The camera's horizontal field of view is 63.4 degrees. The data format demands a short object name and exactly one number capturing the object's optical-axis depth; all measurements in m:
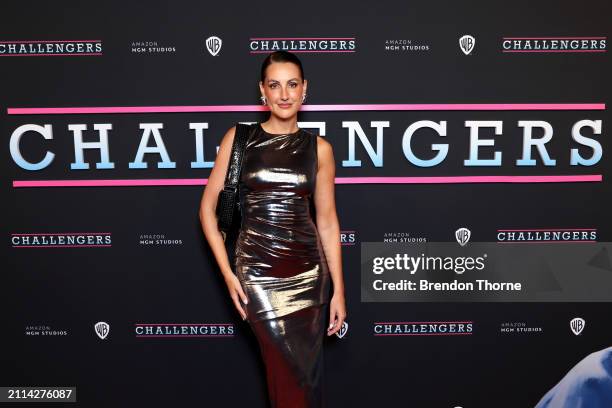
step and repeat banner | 2.66
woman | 2.04
